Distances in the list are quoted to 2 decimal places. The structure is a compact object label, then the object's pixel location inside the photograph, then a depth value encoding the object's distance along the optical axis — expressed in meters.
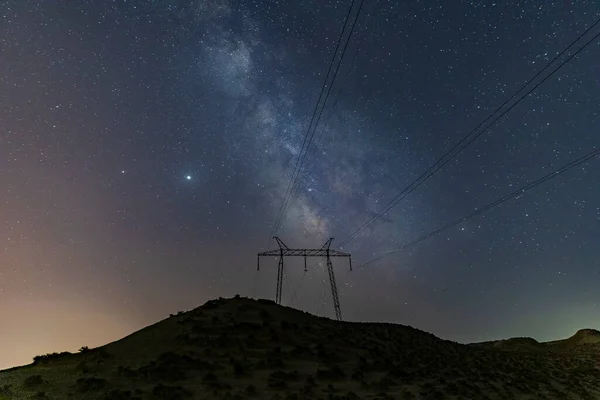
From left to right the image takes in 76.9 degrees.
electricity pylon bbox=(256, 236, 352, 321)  55.88
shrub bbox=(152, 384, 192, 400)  22.08
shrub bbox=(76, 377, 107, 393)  22.80
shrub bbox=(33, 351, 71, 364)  28.17
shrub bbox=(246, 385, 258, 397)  23.27
